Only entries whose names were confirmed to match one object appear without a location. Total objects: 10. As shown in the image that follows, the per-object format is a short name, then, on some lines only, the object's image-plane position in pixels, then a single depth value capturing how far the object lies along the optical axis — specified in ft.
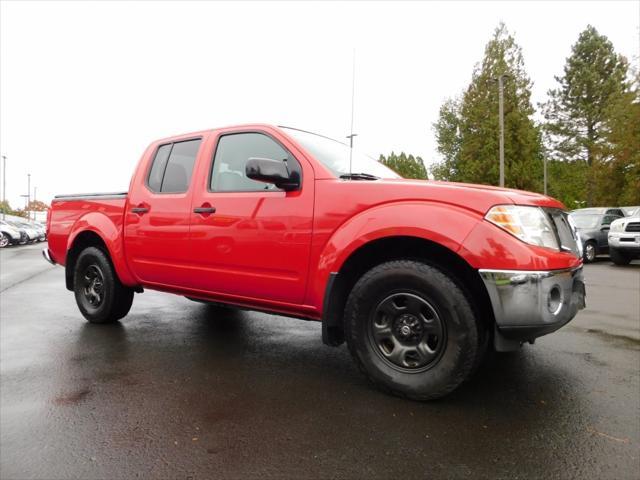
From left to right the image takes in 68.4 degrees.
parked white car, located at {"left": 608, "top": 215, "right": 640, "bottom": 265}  41.01
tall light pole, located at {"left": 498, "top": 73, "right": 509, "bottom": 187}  79.03
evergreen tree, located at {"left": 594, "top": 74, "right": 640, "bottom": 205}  91.04
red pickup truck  8.74
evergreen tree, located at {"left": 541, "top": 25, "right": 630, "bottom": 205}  142.00
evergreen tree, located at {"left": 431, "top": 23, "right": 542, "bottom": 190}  126.00
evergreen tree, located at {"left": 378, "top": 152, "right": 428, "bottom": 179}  265.11
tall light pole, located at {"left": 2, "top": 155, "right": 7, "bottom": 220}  172.16
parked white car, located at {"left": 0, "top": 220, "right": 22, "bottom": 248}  83.41
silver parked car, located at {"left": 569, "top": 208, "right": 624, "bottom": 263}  47.55
